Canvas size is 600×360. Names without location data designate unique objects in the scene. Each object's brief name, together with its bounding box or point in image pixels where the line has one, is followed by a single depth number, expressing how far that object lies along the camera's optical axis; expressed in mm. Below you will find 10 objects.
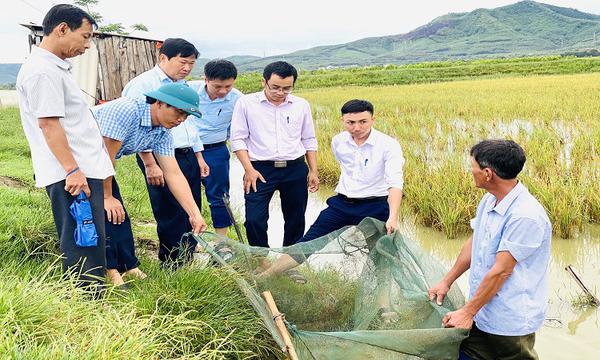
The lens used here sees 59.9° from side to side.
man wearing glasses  3375
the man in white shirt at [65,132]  2092
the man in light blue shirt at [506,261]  1817
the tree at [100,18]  30234
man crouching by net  2969
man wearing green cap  2443
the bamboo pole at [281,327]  1818
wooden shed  7648
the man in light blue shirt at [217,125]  3520
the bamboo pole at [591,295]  2975
